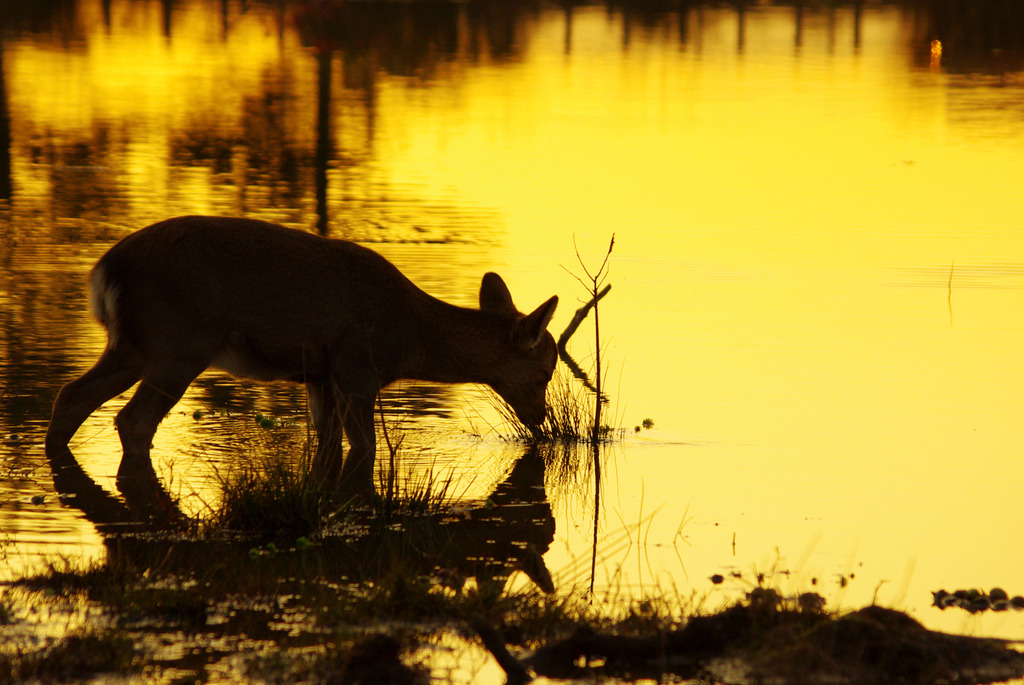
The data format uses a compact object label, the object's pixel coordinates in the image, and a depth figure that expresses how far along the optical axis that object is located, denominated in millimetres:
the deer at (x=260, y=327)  21203
